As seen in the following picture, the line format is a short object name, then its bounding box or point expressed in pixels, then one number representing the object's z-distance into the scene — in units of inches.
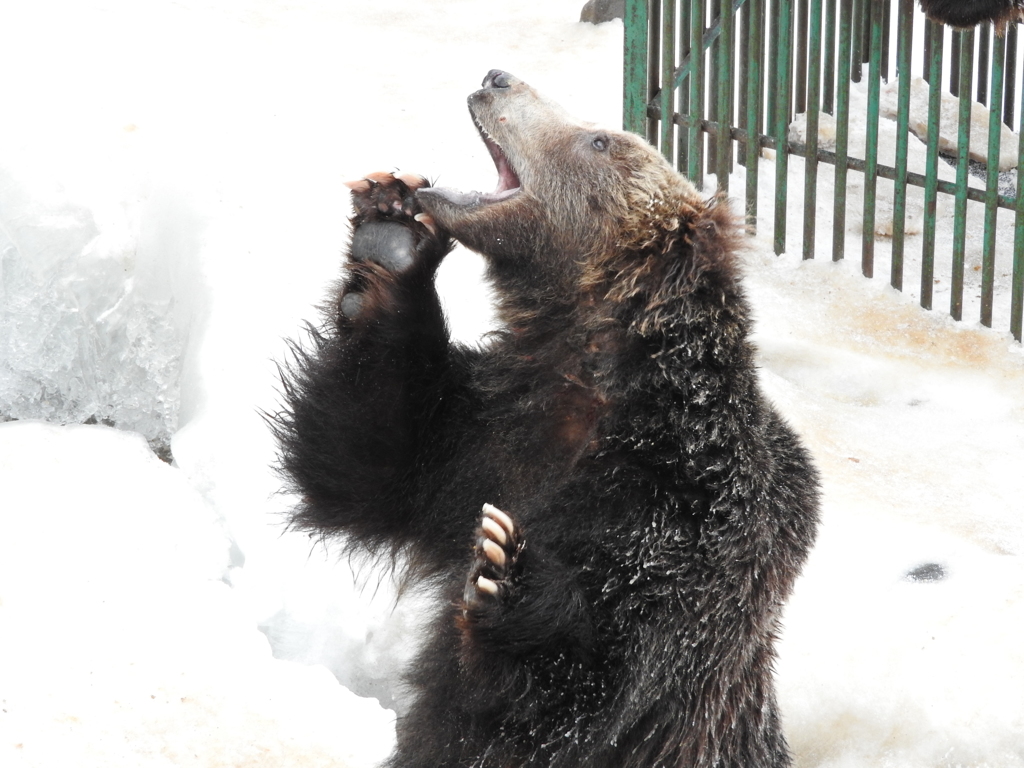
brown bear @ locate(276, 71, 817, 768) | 224.5
